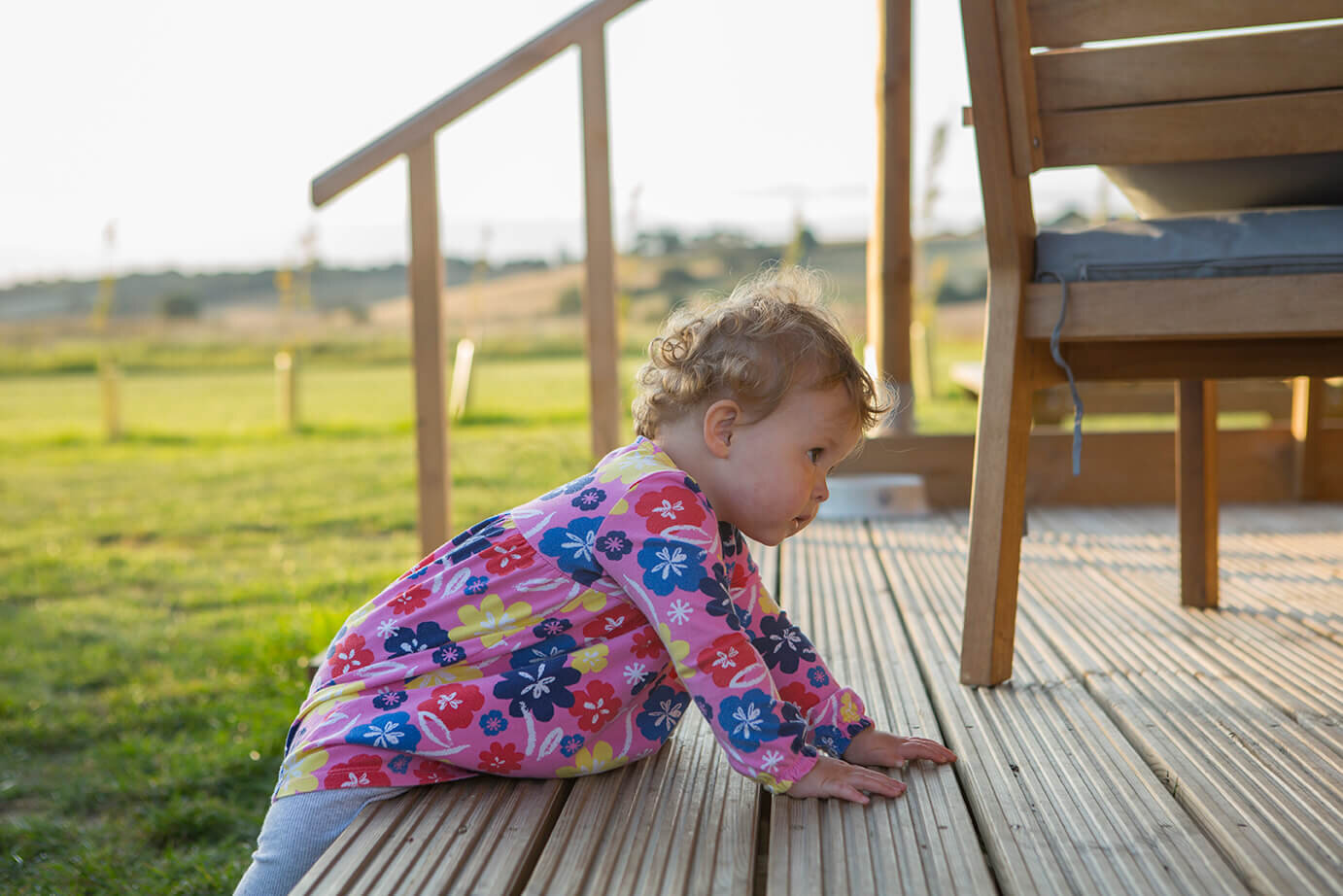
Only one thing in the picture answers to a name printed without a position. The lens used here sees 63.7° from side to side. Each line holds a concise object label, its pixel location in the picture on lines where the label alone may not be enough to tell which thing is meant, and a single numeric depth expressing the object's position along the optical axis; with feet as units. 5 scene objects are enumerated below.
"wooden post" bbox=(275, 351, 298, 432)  25.07
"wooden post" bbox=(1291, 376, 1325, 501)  8.95
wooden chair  4.06
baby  3.37
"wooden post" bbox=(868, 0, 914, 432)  9.32
